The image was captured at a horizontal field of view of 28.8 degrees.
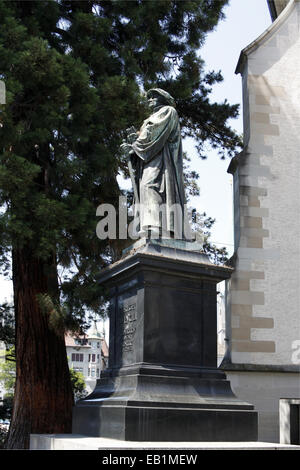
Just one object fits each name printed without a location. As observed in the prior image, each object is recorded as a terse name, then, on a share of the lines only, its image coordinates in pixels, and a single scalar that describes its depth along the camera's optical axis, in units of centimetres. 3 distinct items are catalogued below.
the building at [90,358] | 7794
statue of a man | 677
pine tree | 941
